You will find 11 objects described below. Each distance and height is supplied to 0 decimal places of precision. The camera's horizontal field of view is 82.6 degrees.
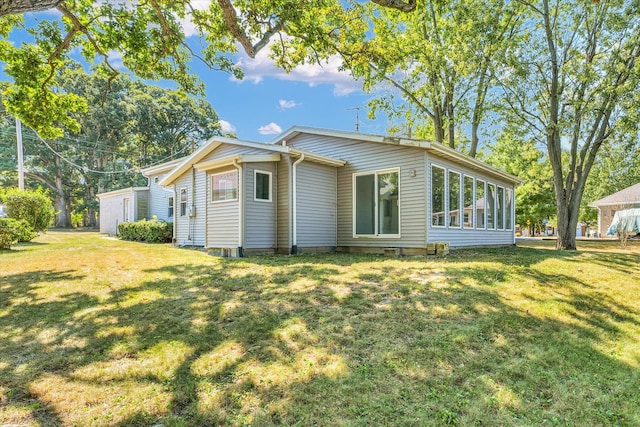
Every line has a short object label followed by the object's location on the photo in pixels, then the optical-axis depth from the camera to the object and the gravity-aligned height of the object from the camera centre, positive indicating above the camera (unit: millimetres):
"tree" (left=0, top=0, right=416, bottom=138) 7465 +3984
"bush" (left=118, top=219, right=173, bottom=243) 15812 -526
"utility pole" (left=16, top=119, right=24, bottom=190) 17830 +3482
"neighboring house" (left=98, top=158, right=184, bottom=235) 19047 +972
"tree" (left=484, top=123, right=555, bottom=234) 27188 +2714
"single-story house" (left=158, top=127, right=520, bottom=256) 9555 +685
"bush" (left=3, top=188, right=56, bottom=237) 13086 +464
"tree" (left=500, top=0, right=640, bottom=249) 12086 +4956
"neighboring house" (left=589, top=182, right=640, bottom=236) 23203 +956
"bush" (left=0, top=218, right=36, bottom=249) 10281 -350
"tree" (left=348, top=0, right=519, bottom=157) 13930 +6559
